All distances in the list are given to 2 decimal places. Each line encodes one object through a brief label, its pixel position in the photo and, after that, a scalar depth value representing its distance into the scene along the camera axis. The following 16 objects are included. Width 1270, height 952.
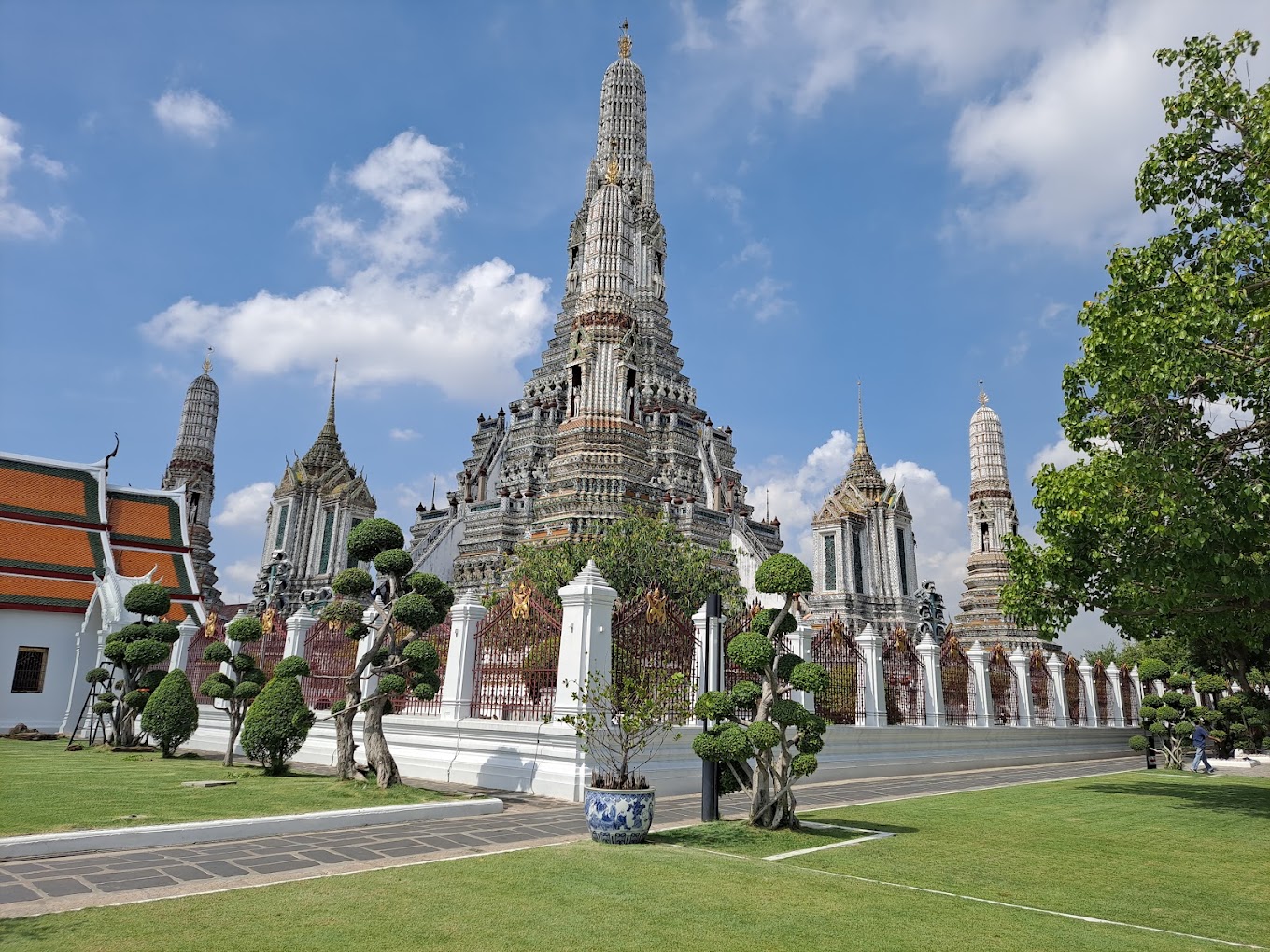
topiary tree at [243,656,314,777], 11.82
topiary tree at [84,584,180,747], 15.53
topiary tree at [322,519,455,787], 10.67
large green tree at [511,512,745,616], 22.56
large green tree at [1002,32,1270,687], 10.02
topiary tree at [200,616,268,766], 13.34
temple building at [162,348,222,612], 49.75
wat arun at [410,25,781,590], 29.95
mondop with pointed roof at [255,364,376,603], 46.91
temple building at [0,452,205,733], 19.90
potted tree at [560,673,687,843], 7.50
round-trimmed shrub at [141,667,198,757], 14.28
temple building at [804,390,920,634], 40.34
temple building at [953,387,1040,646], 40.38
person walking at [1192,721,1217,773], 17.62
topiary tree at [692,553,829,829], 8.23
